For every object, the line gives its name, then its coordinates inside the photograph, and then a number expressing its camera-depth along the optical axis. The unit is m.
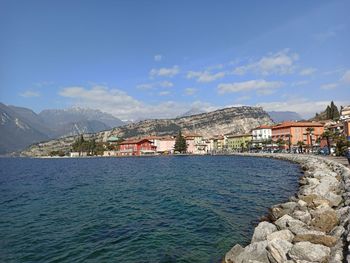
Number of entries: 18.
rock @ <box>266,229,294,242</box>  14.01
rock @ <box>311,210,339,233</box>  15.86
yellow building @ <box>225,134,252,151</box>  193.07
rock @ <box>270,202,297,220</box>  20.50
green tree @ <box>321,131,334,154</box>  90.10
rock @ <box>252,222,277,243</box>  15.33
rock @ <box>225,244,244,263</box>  13.74
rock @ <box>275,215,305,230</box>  15.89
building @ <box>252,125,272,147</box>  186.12
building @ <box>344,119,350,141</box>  100.75
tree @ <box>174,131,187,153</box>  193.86
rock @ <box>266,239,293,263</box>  12.24
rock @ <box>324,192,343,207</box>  21.29
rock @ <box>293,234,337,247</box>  12.77
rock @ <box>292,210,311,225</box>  17.11
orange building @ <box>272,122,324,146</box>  157.66
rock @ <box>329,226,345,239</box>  13.42
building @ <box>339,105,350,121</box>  138.57
